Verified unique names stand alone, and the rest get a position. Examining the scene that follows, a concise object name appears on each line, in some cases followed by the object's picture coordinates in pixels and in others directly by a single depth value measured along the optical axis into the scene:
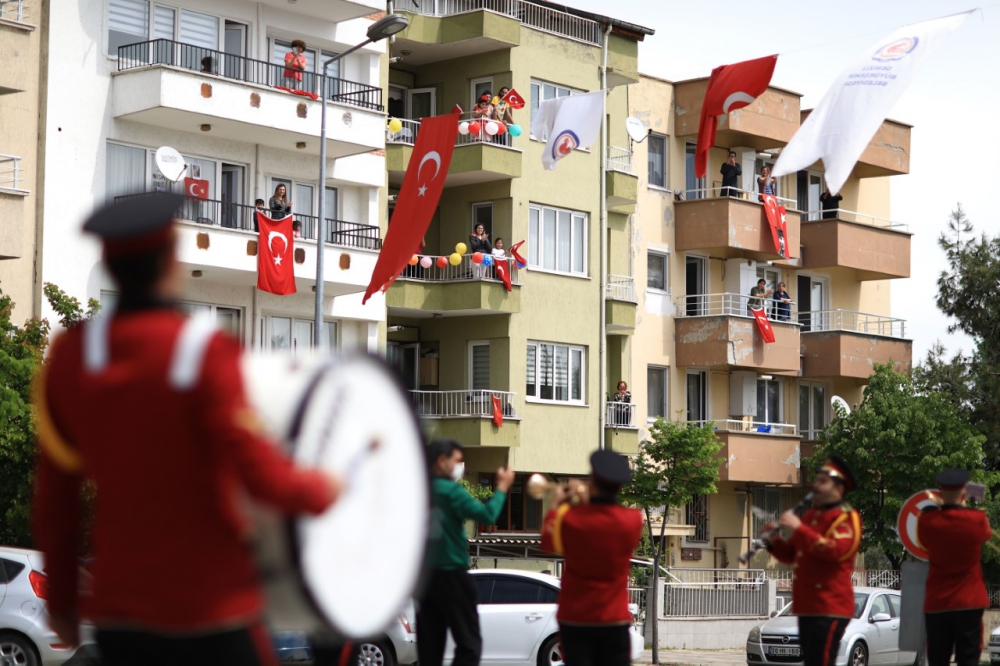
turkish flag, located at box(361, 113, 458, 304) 29.70
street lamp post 30.92
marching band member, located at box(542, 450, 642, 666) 10.55
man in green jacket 12.27
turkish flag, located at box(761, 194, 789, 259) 48.88
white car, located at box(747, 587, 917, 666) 29.61
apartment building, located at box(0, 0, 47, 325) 32.62
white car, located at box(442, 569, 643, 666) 22.83
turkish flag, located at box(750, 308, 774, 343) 48.12
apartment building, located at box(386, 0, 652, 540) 41.25
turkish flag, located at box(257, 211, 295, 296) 35.78
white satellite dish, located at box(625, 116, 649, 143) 43.91
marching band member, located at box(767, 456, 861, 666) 11.81
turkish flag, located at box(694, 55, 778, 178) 24.59
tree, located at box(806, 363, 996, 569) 44.03
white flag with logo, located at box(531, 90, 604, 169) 29.05
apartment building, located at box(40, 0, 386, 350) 34.16
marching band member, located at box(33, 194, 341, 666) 4.90
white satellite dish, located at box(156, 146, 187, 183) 33.75
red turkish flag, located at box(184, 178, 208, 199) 35.59
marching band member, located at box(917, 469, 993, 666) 13.40
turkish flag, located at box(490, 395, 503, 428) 40.66
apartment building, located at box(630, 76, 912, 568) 48.09
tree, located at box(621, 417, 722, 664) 36.28
